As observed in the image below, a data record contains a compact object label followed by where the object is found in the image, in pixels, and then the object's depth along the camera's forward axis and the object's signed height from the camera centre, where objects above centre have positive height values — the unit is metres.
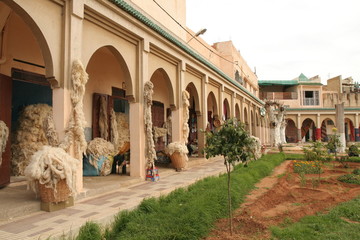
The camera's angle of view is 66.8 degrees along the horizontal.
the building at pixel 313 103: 38.12 +4.26
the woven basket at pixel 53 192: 4.96 -1.01
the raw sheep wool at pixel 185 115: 11.37 +0.84
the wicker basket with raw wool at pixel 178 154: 10.13 -0.70
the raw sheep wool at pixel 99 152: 8.35 -0.47
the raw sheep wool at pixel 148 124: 8.35 +0.36
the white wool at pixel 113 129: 10.26 +0.27
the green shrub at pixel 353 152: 15.66 -1.13
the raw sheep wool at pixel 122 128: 10.77 +0.33
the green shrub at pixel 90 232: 3.78 -1.36
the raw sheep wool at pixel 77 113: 5.70 +0.51
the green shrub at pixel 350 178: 8.99 -1.56
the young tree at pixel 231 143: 4.79 -0.15
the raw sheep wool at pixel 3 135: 5.95 +0.07
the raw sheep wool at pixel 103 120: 9.94 +0.60
